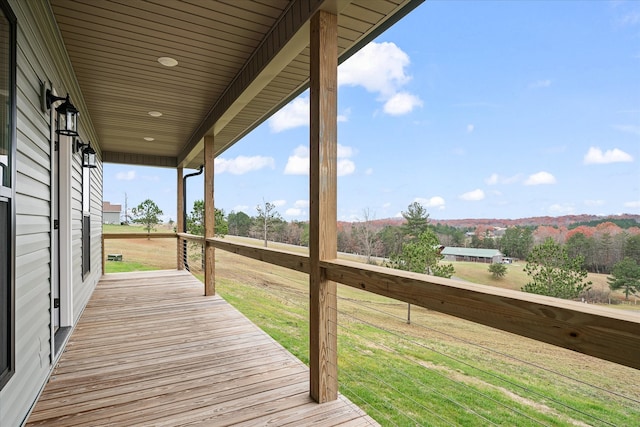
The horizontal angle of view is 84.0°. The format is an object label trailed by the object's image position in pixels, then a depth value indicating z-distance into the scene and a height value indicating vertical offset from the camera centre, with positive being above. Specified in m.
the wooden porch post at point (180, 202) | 7.76 +0.36
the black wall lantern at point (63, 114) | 2.48 +0.82
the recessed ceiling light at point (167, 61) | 3.06 +1.38
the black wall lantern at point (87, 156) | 4.23 +0.77
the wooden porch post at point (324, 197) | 2.13 +0.13
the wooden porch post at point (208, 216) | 5.05 +0.03
